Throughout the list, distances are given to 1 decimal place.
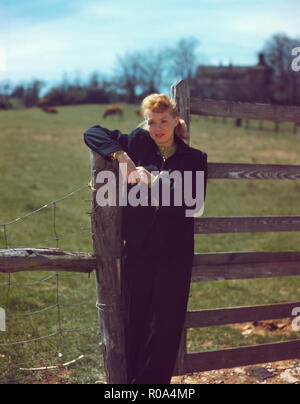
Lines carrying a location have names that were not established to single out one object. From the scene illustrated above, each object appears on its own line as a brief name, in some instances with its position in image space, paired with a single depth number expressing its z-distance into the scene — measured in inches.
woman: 125.6
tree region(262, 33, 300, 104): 1837.5
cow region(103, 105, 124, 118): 1565.0
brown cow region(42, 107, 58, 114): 1823.3
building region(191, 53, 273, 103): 1746.6
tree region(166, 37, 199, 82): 1815.5
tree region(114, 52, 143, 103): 2223.4
